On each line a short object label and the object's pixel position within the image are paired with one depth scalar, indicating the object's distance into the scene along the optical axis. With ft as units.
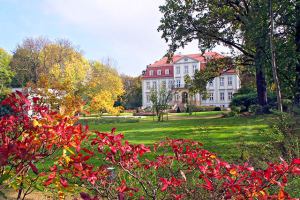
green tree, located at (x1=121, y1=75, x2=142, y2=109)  200.34
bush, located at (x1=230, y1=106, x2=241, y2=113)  85.60
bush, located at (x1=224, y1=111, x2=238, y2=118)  80.20
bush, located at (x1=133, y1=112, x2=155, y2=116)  122.28
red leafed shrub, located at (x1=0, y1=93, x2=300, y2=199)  7.38
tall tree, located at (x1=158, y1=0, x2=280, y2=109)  68.59
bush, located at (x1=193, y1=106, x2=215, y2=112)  138.76
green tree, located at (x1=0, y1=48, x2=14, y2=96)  107.79
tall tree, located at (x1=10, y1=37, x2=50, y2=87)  142.92
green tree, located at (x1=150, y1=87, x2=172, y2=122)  82.41
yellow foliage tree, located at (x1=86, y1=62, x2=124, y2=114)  81.50
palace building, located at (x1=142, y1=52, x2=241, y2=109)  193.98
